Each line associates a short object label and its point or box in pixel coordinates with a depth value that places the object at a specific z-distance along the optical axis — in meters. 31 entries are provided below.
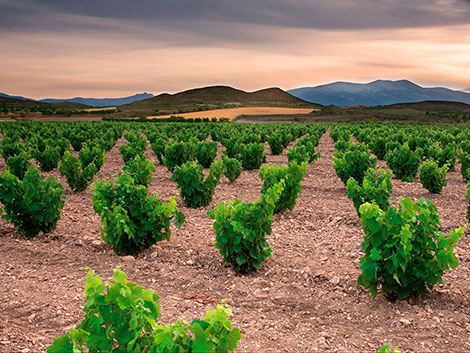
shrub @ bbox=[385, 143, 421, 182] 15.20
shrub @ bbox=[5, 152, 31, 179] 14.84
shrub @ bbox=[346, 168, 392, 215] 9.30
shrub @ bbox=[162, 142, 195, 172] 17.08
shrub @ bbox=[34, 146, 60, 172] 17.45
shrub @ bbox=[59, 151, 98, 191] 13.05
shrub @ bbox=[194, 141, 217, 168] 18.30
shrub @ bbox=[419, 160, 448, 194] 12.82
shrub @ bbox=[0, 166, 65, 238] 8.71
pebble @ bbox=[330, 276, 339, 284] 6.80
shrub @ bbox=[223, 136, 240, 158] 19.22
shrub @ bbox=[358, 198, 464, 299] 5.76
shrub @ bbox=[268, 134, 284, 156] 23.47
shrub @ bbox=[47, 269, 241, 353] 3.47
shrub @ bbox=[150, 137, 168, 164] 19.50
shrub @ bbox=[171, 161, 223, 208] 11.03
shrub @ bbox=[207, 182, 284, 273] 6.94
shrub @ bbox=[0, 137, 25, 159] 19.73
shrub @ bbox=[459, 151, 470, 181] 15.05
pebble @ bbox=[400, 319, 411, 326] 5.59
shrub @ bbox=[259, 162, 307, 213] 10.38
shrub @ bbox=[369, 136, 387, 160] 22.12
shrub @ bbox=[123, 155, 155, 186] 11.66
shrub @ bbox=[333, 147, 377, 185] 13.35
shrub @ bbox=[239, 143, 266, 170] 17.64
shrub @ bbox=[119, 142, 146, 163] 17.20
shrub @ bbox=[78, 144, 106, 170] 15.82
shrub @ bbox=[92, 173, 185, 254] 7.70
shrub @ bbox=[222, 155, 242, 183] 14.49
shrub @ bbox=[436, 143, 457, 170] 17.16
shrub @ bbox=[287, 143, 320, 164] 15.24
